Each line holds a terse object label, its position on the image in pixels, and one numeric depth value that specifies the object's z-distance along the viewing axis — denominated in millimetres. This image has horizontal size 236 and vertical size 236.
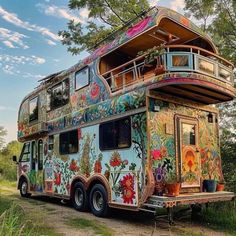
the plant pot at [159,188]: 8517
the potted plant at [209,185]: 9633
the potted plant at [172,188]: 8281
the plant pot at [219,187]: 9906
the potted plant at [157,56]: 8617
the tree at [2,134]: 43731
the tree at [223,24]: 17150
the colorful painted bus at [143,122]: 8602
